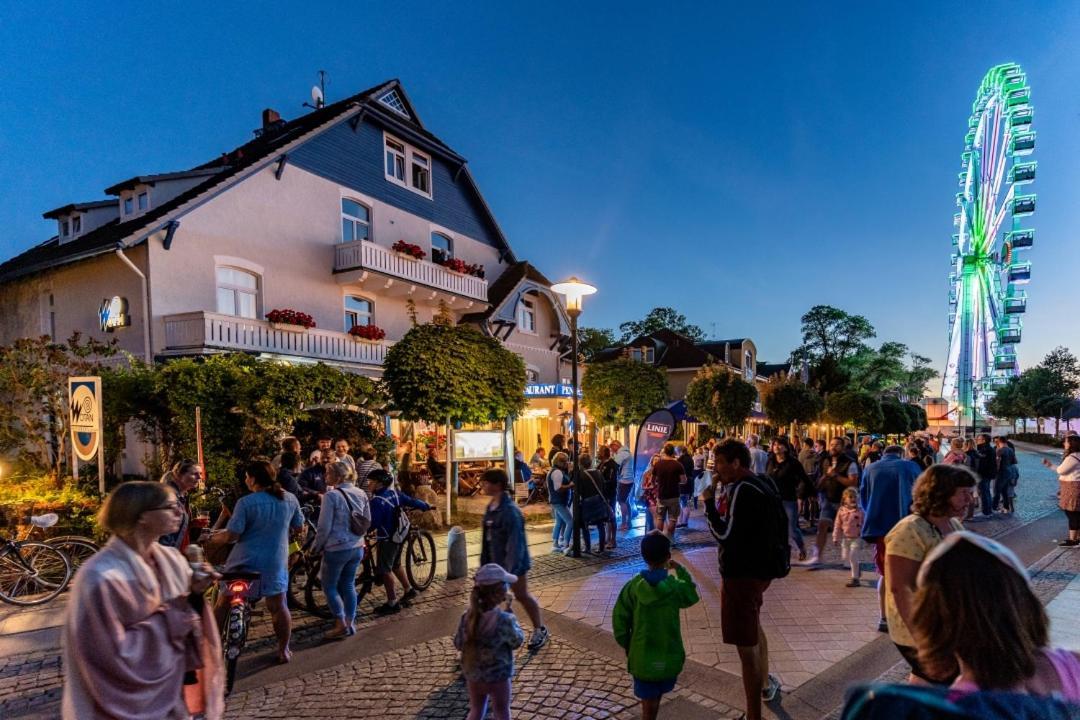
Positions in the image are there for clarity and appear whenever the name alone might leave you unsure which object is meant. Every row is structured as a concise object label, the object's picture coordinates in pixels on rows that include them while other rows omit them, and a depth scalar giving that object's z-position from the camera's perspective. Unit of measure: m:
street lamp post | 9.20
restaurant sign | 20.14
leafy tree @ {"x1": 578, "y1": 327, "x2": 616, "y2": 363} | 52.00
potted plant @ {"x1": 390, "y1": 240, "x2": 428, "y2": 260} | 17.89
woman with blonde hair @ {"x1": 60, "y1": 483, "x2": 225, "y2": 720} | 2.29
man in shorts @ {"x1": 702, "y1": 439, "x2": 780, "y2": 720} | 3.86
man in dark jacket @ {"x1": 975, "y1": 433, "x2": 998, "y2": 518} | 12.59
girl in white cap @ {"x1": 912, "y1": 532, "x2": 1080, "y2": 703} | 1.35
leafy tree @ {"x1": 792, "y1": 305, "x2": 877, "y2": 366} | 61.00
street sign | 8.25
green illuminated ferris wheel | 40.25
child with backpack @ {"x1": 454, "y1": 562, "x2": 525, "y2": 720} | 3.68
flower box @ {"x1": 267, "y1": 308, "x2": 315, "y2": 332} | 14.80
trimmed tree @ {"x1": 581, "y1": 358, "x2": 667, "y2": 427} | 18.78
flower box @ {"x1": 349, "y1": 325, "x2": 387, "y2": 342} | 16.72
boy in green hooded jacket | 3.61
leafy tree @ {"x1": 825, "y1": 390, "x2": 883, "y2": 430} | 35.22
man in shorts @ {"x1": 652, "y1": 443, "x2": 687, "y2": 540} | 9.67
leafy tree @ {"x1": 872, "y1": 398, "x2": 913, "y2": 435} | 41.59
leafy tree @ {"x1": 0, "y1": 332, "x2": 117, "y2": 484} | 10.98
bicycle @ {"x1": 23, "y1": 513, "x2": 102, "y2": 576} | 7.40
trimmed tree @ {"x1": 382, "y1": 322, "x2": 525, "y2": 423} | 11.82
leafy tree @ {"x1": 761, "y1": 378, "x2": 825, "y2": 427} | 26.80
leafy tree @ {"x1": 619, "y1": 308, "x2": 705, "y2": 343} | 61.88
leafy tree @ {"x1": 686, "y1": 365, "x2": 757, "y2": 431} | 22.02
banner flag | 12.74
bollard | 8.05
